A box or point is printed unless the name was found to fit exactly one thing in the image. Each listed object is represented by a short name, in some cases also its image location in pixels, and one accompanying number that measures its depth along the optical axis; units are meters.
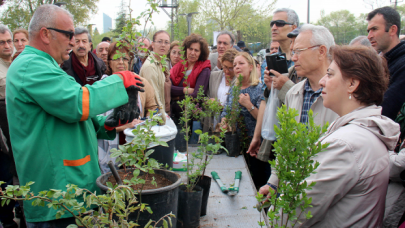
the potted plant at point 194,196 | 2.16
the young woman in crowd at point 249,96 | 3.79
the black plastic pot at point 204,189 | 2.37
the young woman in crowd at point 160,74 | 4.10
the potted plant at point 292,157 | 1.17
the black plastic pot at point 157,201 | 1.57
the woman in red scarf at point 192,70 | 4.68
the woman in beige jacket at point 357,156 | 1.43
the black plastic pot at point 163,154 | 2.79
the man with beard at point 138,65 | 4.95
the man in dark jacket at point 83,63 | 3.77
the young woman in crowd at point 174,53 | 5.40
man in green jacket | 1.62
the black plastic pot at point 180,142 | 3.90
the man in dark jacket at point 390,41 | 2.93
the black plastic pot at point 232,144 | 3.68
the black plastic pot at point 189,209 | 2.15
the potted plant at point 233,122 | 3.68
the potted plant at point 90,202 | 1.16
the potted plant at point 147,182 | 1.45
